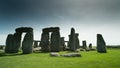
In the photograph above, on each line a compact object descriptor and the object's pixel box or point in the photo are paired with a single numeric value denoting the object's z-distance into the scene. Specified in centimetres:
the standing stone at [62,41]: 1763
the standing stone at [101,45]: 1155
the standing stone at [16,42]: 1275
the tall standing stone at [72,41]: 1339
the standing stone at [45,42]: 1391
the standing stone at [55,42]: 1335
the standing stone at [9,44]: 1267
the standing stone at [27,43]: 1101
